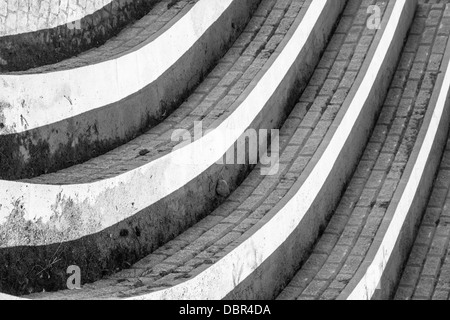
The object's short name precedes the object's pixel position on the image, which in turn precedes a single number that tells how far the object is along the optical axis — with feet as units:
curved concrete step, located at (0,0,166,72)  27.58
